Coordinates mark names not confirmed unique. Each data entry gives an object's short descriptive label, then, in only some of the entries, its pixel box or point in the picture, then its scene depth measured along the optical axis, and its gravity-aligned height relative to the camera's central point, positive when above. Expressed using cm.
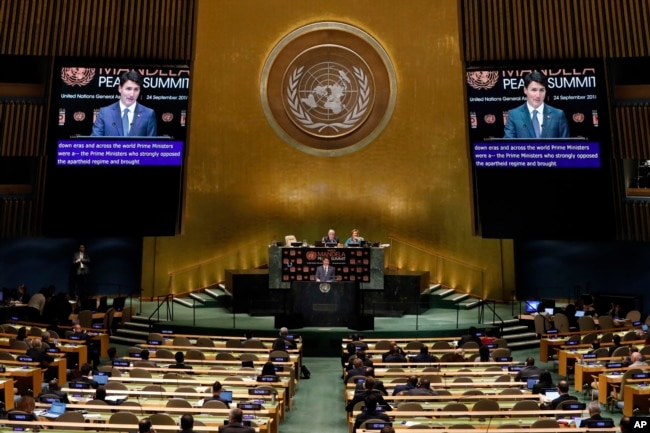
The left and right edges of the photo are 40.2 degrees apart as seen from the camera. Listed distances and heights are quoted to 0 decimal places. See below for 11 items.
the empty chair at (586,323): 1975 +56
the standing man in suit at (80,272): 2361 +196
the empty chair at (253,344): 1658 +6
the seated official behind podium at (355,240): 2220 +267
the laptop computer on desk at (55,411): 1075 -77
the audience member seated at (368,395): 1152 -63
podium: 2008 +97
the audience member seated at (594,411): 1027 -72
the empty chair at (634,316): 2061 +75
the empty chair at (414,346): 1691 +3
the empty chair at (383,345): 1681 +5
